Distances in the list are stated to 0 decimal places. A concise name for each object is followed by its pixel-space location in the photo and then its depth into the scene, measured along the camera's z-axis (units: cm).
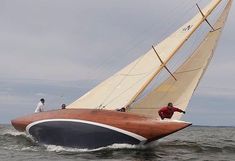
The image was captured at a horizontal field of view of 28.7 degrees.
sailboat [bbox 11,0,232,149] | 1700
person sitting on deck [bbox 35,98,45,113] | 2481
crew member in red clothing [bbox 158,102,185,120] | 1775
